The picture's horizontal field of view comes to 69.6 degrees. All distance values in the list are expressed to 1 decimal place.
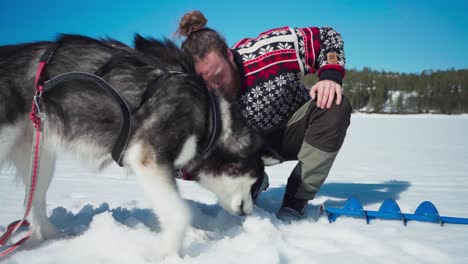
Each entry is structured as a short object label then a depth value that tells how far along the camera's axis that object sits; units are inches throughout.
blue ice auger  112.0
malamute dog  85.0
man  119.9
